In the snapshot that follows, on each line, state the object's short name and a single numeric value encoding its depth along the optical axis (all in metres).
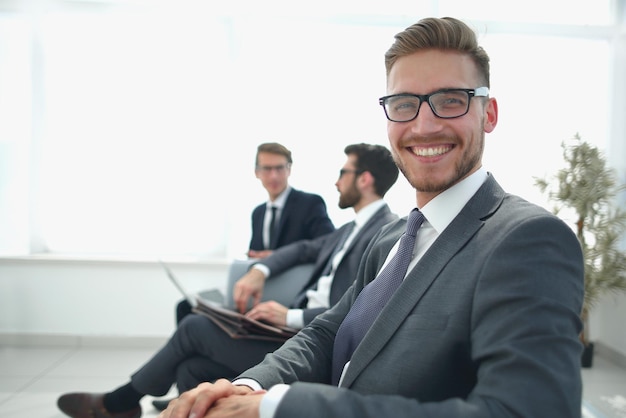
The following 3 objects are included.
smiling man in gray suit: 0.90
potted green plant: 4.18
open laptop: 3.11
